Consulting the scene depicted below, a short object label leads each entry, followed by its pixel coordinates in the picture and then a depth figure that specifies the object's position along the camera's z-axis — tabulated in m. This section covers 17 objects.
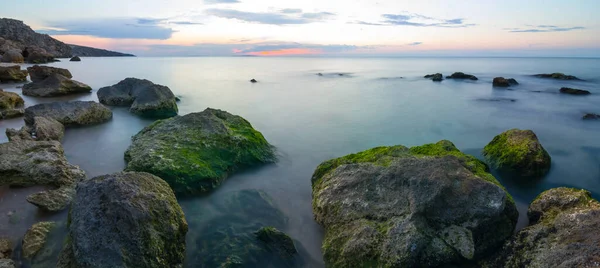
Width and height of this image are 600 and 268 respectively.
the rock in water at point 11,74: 22.95
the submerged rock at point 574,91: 22.54
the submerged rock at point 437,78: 34.03
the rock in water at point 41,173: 5.44
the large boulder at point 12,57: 42.59
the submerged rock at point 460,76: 34.69
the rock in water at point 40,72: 20.33
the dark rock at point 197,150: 6.50
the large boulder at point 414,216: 4.21
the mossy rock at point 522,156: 7.52
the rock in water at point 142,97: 13.13
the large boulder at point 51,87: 17.20
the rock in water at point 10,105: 11.48
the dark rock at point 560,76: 32.44
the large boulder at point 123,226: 3.74
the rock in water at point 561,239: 3.49
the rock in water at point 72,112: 10.28
